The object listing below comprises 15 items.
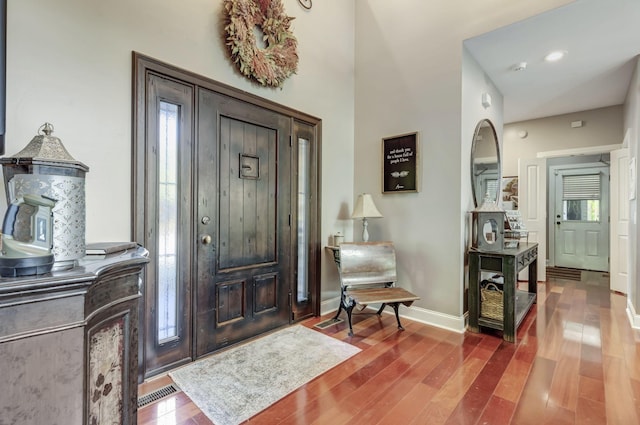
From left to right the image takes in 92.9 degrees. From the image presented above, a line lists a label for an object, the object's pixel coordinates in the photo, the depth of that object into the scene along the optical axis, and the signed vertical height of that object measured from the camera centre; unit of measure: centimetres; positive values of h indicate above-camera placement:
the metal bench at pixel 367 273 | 287 -61
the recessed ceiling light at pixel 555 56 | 304 +162
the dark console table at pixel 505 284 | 266 -64
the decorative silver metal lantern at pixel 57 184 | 103 +10
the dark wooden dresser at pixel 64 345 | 81 -40
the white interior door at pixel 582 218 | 577 -8
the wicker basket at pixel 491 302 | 276 -81
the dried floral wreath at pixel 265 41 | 240 +146
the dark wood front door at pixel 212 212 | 205 +0
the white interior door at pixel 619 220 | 406 -8
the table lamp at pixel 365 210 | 325 +3
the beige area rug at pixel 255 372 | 178 -112
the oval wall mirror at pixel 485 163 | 323 +59
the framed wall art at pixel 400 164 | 322 +54
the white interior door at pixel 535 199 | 495 +24
